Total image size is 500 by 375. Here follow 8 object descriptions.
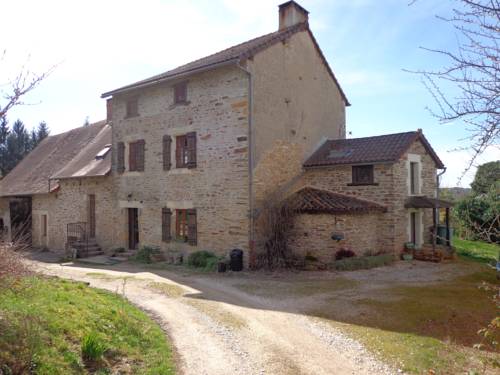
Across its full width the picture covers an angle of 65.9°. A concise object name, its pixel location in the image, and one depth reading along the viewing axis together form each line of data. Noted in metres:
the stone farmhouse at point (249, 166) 12.89
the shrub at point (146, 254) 14.80
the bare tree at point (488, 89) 3.53
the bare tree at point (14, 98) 4.84
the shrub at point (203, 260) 12.87
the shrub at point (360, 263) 12.05
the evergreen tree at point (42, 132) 37.19
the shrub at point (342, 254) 12.29
